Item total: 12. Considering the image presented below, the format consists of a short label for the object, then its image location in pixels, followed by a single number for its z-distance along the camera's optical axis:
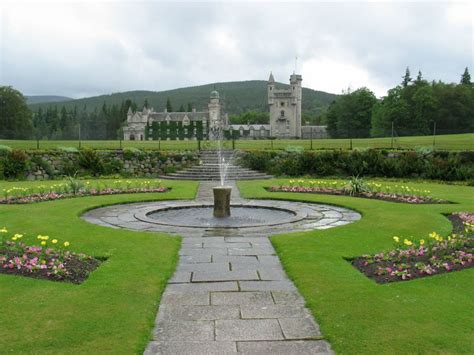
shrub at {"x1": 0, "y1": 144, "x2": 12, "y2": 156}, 21.80
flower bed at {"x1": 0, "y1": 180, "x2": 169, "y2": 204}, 13.71
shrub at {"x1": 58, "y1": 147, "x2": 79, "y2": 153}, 24.19
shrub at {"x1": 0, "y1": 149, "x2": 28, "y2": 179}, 21.22
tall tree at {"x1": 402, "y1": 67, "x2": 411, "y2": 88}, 93.31
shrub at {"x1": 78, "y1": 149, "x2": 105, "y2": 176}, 23.42
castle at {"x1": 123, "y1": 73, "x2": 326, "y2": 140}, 102.56
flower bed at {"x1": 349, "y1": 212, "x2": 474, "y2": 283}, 6.14
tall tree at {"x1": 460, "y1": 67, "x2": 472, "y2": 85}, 83.08
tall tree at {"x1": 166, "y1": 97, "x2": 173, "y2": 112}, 121.06
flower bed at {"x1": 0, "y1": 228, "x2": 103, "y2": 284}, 6.07
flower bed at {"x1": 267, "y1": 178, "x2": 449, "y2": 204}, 13.97
